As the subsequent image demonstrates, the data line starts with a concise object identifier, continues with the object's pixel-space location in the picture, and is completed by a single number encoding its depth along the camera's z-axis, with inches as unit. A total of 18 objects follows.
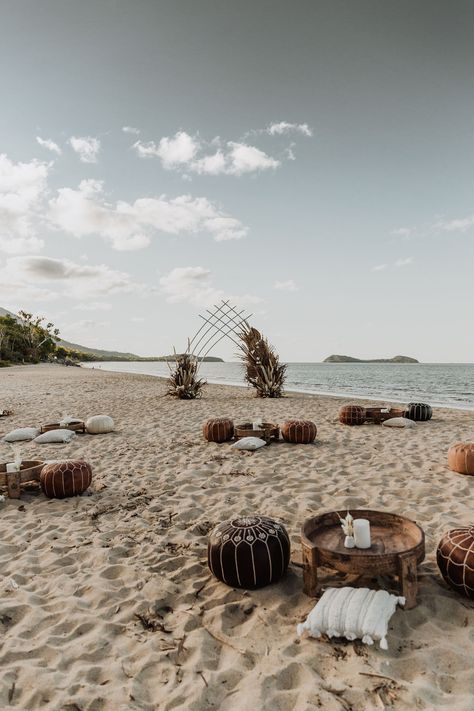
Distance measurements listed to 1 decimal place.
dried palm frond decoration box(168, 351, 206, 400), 658.8
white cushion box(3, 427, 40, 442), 349.1
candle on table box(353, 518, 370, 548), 126.3
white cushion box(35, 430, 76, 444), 340.8
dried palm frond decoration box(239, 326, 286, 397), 665.0
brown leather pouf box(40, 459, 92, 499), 212.1
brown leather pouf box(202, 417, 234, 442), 328.5
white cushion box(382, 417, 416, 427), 395.2
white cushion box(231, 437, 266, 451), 302.0
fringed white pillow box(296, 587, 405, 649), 104.3
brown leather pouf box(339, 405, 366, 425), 405.1
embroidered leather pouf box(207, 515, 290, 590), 129.3
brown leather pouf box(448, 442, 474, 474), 241.8
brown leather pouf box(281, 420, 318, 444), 321.7
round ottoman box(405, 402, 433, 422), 440.5
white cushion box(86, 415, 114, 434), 378.9
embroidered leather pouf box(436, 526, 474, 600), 118.7
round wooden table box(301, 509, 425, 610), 115.9
